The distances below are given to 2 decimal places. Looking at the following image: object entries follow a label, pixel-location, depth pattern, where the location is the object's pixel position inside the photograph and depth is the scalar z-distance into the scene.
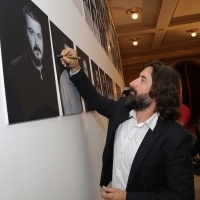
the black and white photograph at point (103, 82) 2.56
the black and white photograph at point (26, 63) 0.78
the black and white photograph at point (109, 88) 3.09
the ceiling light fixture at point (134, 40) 9.10
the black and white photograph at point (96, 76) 2.15
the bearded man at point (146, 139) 1.38
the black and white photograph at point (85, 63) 1.72
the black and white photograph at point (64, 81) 1.26
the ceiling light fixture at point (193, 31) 8.76
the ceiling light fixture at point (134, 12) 6.36
